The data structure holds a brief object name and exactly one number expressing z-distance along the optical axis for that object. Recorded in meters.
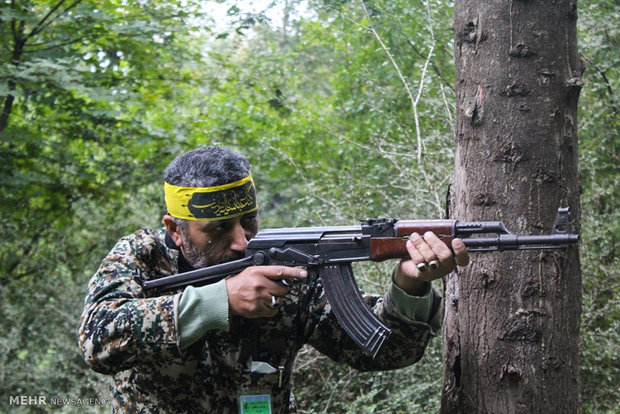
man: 2.54
